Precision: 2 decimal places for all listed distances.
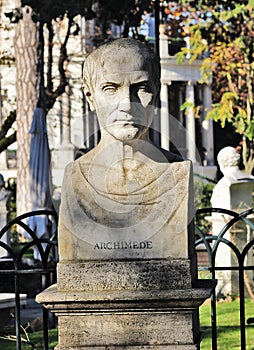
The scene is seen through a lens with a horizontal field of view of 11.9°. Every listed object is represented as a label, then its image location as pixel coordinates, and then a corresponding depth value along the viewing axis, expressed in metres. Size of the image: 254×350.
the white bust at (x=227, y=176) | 17.24
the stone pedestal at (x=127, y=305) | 5.81
